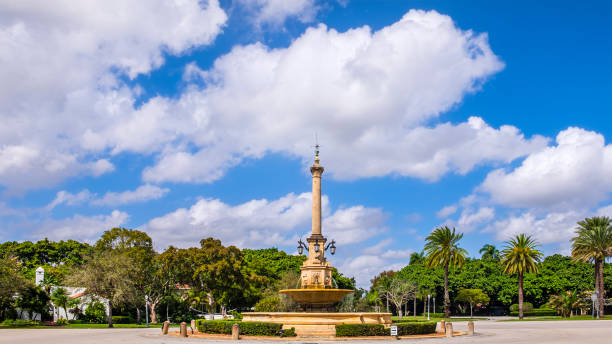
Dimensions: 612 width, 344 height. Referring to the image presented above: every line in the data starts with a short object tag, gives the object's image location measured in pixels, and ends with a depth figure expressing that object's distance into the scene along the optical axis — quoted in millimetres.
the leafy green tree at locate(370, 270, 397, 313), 82812
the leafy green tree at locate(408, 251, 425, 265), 109831
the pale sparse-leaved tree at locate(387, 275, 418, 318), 77250
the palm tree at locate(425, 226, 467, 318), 63406
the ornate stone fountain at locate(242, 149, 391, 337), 27808
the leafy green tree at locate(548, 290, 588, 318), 62031
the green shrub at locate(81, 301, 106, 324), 52281
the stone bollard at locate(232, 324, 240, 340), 26922
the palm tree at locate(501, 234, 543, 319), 61281
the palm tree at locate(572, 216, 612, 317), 56216
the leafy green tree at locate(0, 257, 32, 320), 44612
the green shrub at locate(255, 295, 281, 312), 42906
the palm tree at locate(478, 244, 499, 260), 120150
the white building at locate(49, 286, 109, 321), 52859
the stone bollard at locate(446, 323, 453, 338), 29105
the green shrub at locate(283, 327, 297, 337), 26859
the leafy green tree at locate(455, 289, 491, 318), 73625
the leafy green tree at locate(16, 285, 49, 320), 47062
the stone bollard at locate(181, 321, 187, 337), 29484
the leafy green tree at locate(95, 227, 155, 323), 52594
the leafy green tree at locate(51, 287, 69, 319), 49719
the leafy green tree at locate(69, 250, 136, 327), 43844
